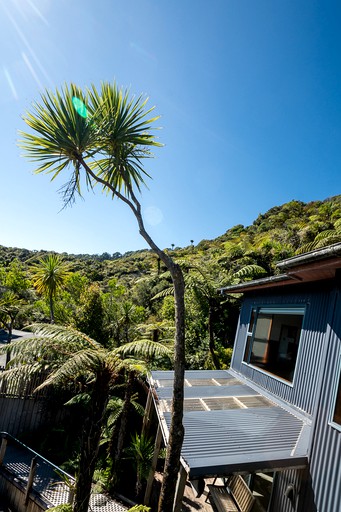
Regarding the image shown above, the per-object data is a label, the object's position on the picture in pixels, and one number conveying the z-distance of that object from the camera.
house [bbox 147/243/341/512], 3.72
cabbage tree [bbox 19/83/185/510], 3.40
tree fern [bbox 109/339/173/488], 5.76
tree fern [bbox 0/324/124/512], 4.65
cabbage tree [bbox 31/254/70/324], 14.95
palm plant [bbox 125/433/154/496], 7.20
